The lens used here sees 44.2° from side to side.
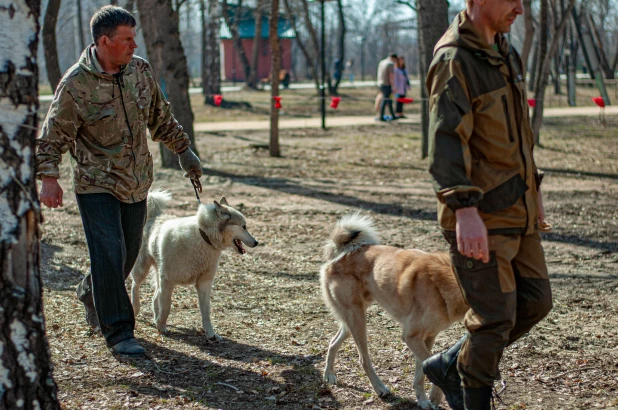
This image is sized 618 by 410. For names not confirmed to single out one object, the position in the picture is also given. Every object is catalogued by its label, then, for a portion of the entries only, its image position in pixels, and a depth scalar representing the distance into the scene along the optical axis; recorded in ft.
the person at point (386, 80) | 77.10
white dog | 19.20
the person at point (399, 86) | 82.33
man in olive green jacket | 10.68
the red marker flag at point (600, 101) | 64.13
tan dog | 14.23
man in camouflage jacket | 15.57
